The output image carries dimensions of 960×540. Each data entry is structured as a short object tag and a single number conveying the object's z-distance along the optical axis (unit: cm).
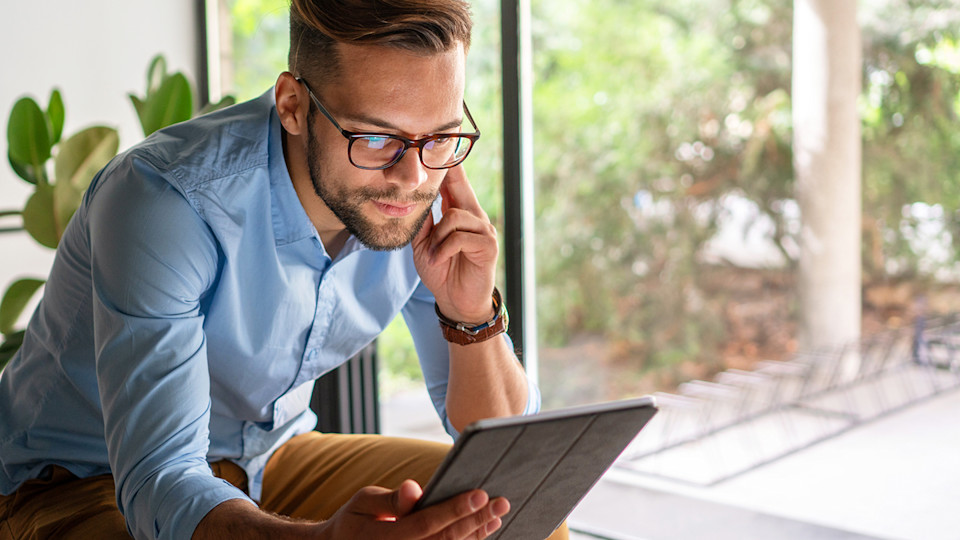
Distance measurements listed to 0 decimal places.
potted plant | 229
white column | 260
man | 111
